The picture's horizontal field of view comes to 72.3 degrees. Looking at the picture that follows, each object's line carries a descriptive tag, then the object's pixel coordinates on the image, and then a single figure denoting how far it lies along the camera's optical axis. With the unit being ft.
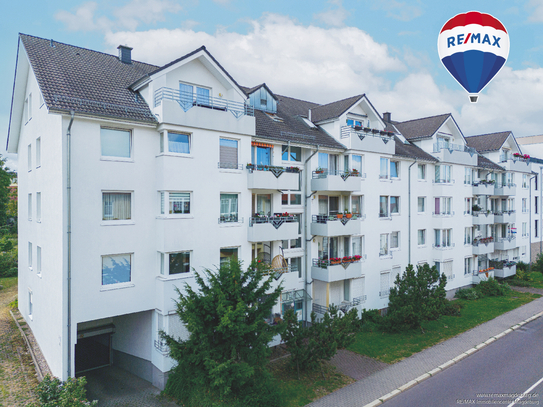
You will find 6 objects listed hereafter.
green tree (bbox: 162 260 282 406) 42.86
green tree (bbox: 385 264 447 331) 75.00
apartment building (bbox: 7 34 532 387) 51.62
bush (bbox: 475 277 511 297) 111.55
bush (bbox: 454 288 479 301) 106.73
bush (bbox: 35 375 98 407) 42.70
